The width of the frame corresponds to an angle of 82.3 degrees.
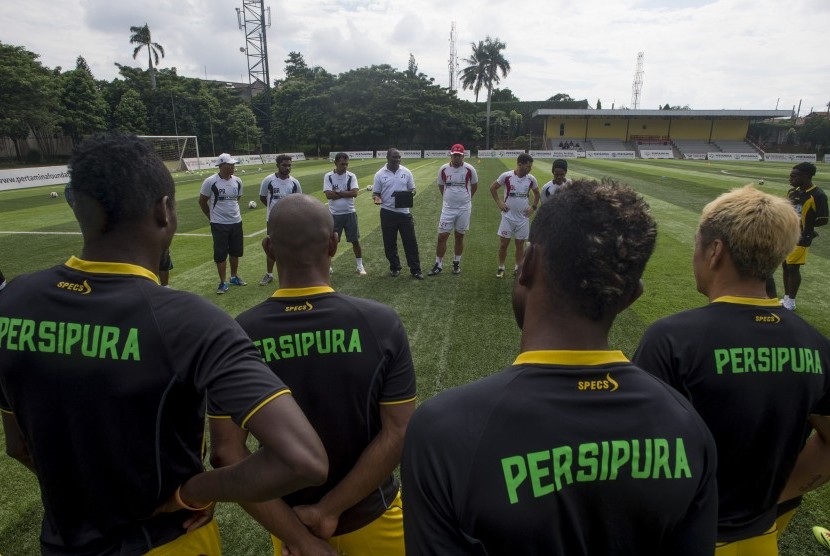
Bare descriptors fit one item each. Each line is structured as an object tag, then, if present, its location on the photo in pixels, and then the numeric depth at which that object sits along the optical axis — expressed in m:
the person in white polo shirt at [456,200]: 8.89
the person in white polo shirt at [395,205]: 8.62
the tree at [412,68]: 58.67
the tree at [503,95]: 76.44
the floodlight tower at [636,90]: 83.72
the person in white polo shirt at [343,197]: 8.66
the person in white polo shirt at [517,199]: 8.43
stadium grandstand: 59.16
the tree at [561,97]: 78.69
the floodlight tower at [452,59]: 79.50
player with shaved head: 1.89
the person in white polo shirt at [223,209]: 7.89
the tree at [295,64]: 77.25
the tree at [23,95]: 35.16
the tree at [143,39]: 55.97
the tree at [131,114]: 44.25
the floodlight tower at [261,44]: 46.38
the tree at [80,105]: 40.53
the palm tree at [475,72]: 66.88
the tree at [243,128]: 51.16
